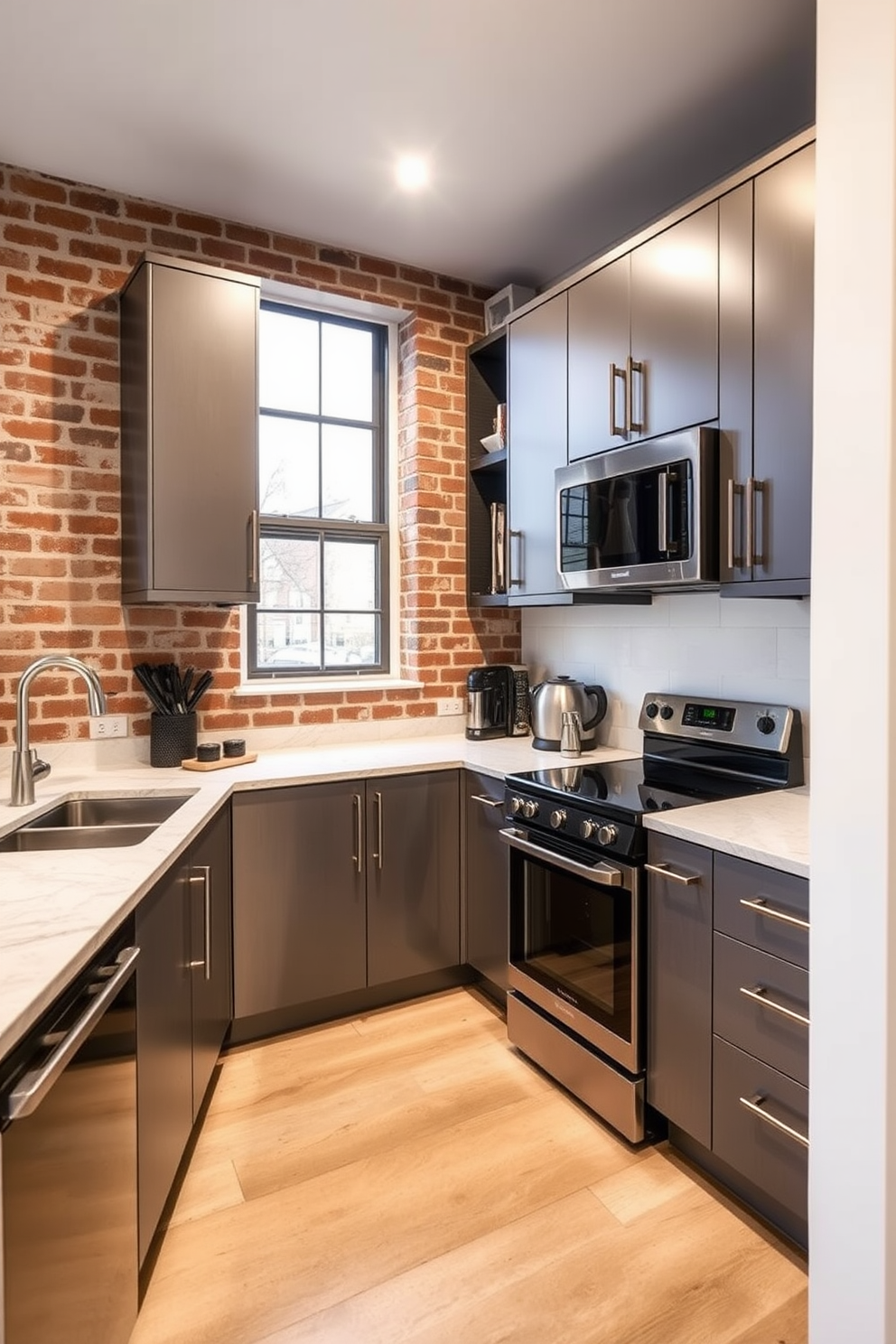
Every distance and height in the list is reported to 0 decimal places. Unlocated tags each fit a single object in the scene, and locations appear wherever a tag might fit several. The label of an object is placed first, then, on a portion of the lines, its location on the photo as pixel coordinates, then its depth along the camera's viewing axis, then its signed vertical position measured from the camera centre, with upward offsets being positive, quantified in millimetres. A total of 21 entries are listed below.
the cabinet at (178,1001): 1514 -817
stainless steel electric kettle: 2857 -176
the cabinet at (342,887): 2379 -757
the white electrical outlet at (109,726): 2594 -220
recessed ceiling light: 2428 +1618
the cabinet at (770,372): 1802 +725
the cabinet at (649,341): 2064 +966
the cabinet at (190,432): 2395 +755
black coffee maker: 3105 -172
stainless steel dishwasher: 923 -725
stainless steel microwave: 2031 +438
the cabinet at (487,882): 2572 -781
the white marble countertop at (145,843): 1103 -407
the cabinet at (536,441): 2686 +821
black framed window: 3074 +700
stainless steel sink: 1967 -459
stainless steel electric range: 1962 -626
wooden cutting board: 2537 -347
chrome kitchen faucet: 1898 -142
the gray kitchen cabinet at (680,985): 1764 -789
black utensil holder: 2582 -269
